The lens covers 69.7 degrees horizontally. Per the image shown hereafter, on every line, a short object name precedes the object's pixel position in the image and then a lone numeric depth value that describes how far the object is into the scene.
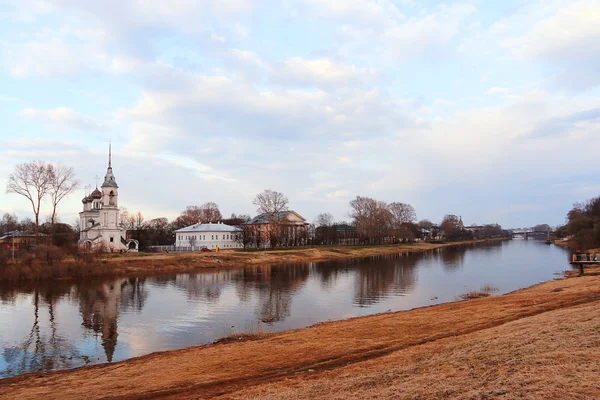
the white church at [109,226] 74.62
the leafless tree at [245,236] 100.50
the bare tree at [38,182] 64.25
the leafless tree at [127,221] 119.80
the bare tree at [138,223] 107.97
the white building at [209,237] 97.31
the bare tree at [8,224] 112.38
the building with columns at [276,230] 96.06
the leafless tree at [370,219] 119.53
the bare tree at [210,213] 142.75
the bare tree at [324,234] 116.94
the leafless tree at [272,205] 98.24
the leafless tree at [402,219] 133.00
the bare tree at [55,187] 67.06
